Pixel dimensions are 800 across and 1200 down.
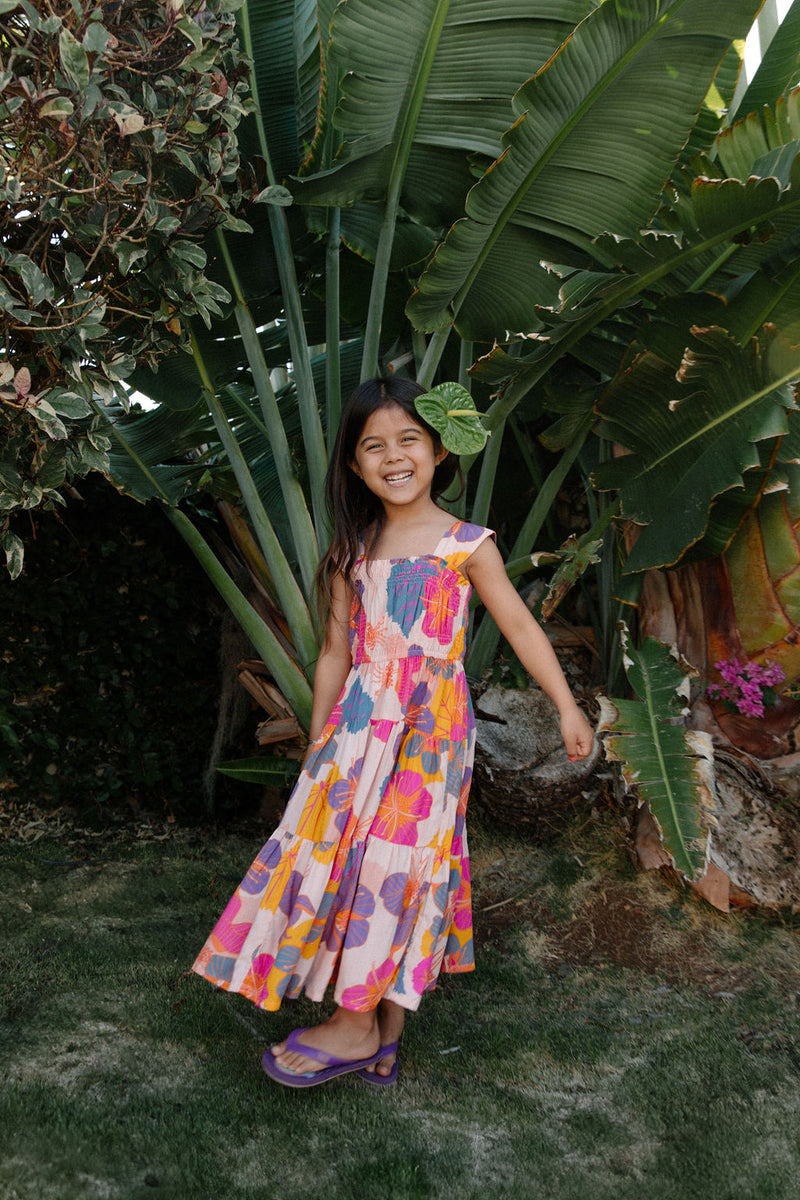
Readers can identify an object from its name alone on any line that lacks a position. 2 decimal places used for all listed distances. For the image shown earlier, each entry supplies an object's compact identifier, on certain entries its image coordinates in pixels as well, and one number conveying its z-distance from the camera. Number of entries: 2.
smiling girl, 1.79
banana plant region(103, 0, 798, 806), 2.20
